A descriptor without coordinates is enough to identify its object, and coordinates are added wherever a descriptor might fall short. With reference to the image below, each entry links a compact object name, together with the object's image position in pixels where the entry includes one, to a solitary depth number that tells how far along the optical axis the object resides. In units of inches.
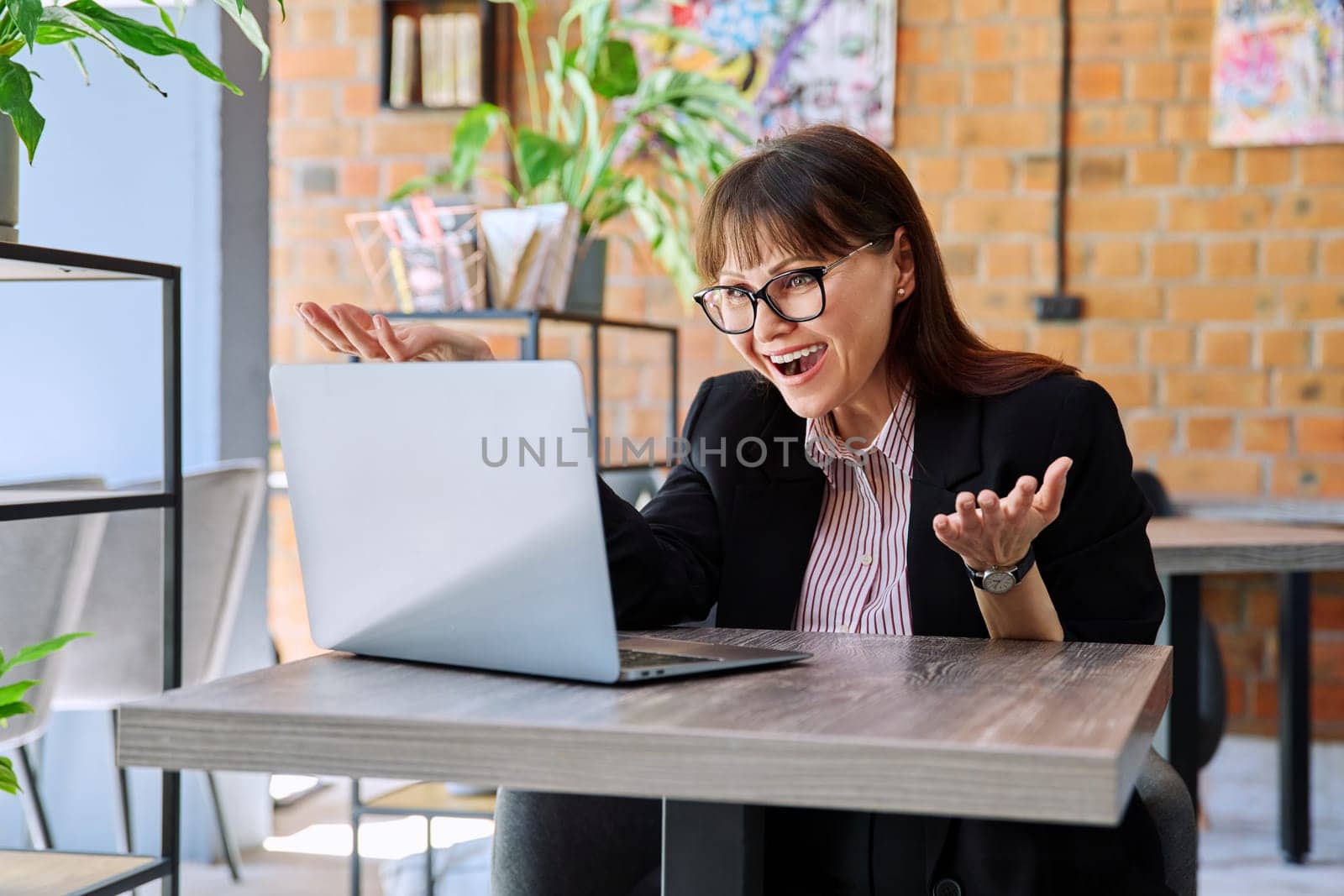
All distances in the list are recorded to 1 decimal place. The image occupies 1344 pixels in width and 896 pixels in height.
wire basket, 98.0
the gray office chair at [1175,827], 52.7
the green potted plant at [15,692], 49.2
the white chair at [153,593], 97.1
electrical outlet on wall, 143.3
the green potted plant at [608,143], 103.7
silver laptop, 37.2
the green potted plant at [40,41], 56.7
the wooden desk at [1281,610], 96.0
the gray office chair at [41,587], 79.3
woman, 54.4
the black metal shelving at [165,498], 63.6
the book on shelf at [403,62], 156.4
